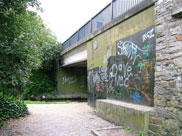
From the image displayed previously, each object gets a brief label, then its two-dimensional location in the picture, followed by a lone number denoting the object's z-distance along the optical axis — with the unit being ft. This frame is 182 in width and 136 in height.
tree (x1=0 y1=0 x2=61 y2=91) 13.43
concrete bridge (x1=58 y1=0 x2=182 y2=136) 13.09
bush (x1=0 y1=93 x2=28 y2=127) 20.77
